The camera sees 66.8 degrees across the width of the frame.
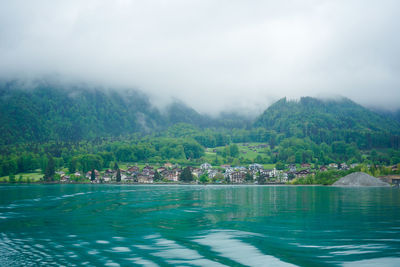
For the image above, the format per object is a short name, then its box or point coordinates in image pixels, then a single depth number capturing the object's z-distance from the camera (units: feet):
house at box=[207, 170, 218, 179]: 626.44
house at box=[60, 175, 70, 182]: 534.98
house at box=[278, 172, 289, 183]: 556.02
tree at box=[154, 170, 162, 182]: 562.01
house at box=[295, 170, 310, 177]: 577.43
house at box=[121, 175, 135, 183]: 550.77
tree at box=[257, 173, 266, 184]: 540.31
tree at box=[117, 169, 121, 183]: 541.13
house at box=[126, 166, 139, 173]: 634.72
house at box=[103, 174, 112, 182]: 555.53
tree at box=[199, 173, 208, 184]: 551.84
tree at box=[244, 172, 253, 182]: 562.25
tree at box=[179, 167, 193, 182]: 572.51
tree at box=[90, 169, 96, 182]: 535.76
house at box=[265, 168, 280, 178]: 618.03
